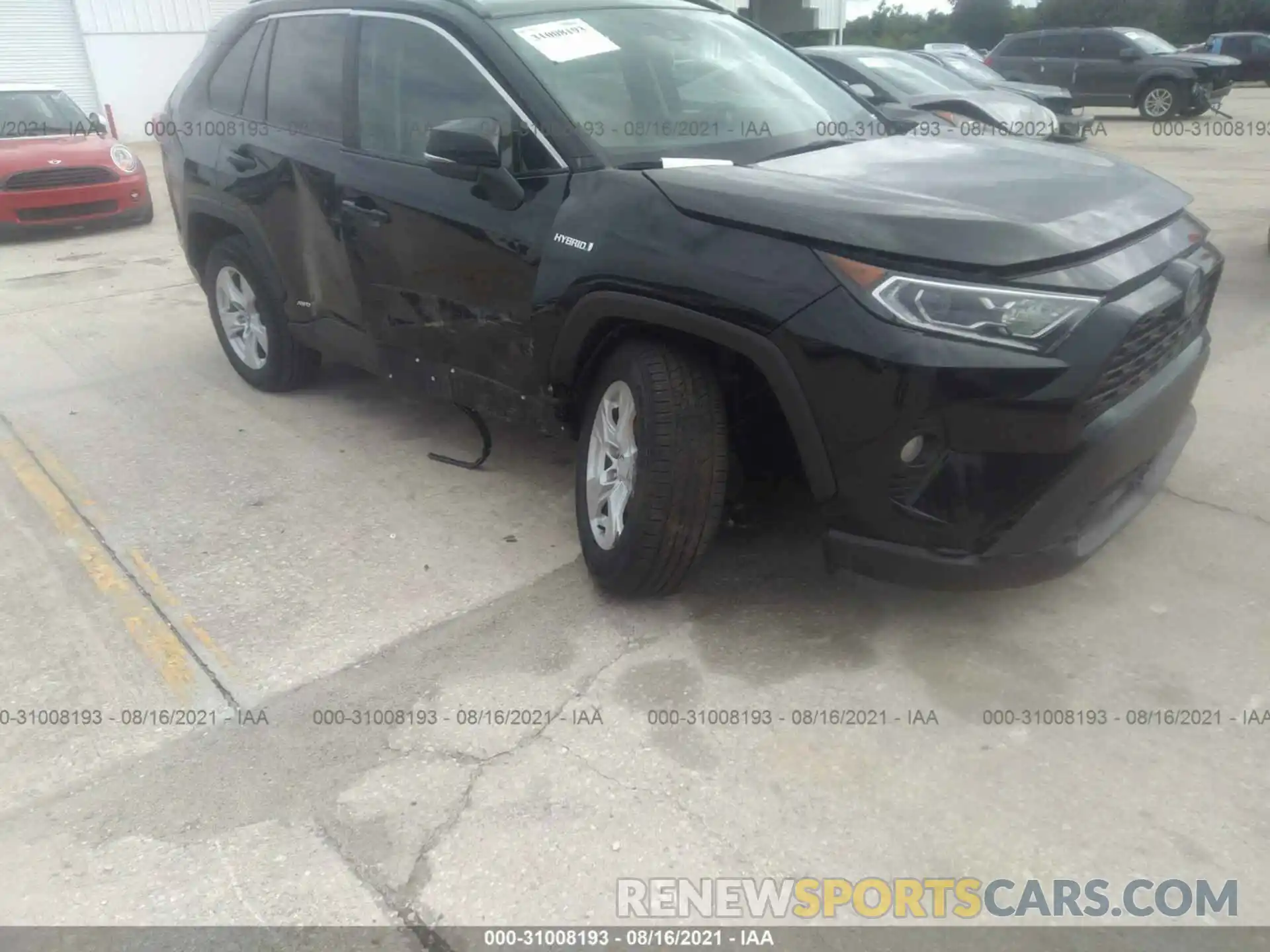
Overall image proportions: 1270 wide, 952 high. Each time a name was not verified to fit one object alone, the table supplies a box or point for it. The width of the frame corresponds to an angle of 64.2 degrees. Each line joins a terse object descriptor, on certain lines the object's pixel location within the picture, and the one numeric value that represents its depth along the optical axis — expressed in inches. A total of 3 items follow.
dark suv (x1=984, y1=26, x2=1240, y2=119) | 721.6
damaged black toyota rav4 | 99.0
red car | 392.2
